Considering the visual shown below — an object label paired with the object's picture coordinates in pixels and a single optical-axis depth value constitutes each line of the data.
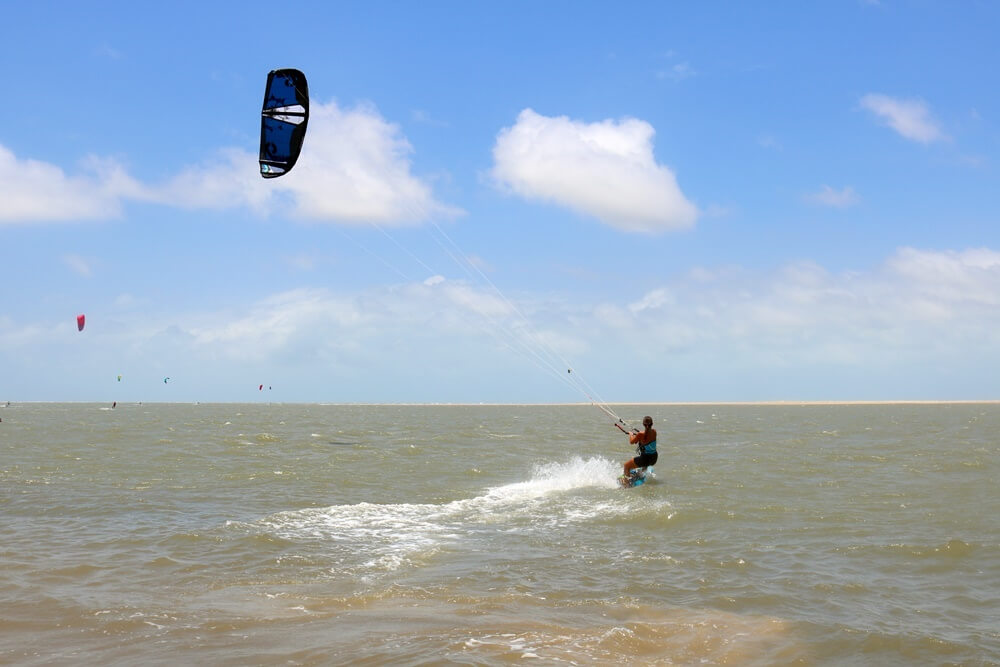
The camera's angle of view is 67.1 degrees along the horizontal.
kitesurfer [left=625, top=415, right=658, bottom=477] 18.59
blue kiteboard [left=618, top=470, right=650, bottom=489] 18.28
